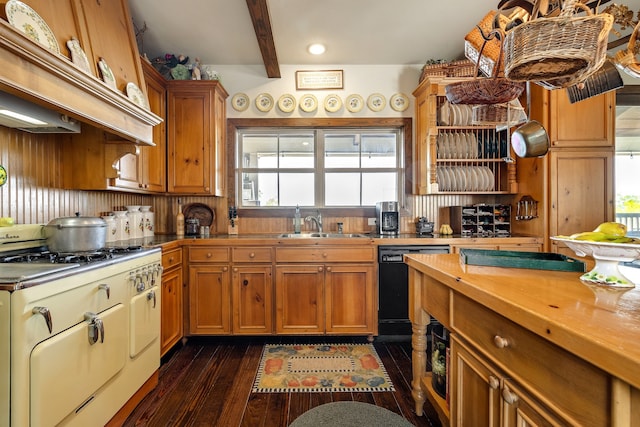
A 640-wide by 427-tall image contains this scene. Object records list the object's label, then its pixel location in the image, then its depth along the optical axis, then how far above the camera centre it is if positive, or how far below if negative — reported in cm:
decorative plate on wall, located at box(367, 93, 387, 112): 337 +121
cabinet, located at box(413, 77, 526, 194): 305 +62
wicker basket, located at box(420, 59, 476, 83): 300 +141
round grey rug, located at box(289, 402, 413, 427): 130 -90
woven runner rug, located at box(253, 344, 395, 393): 208 -115
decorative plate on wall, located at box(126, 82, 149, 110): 209 +83
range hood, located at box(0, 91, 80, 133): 148 +52
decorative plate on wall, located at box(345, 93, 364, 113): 338 +121
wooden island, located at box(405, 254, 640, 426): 58 -33
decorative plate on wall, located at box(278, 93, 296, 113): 336 +120
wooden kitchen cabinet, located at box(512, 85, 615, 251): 267 +42
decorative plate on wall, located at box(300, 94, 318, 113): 336 +120
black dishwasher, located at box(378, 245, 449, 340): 277 -68
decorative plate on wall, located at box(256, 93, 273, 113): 336 +121
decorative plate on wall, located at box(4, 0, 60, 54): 131 +85
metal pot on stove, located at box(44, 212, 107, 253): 174 -11
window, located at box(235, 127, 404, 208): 346 +53
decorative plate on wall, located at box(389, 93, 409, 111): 338 +121
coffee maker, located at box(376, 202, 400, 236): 315 -5
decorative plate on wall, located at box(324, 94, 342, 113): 336 +119
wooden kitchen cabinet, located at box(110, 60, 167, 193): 245 +47
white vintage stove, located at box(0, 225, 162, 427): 111 -51
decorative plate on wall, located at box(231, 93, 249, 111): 337 +123
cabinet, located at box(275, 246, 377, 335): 275 -68
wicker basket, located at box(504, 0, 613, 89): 102 +58
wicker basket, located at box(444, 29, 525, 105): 148 +60
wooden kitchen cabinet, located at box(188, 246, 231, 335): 274 -65
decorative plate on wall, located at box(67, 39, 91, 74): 162 +85
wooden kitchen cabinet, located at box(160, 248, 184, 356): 239 -70
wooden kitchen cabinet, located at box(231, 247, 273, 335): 274 -66
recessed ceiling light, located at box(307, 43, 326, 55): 298 +161
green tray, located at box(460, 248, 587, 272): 124 -20
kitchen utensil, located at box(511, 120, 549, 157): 160 +38
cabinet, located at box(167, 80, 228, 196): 299 +75
